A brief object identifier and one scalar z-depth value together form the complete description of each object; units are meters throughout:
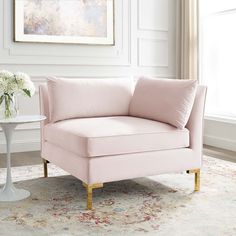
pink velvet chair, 2.71
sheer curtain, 5.27
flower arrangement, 2.90
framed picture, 4.75
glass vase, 2.94
